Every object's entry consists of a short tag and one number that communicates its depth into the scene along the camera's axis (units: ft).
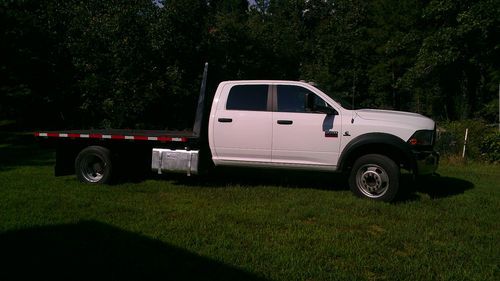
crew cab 23.24
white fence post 40.68
